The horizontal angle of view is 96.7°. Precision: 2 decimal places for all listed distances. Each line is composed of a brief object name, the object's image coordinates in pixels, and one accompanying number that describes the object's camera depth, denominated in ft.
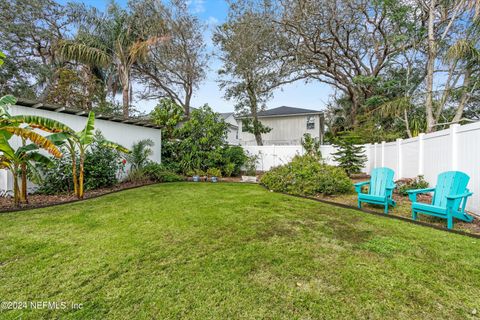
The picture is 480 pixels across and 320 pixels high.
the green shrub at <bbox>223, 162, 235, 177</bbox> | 38.47
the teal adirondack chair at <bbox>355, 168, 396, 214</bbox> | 16.11
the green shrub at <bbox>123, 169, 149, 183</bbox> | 29.68
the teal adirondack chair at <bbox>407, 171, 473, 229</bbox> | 12.26
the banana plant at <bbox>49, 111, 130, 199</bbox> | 18.88
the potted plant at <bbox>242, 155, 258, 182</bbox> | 41.61
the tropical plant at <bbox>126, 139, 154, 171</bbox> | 31.45
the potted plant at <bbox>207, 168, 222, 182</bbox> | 36.70
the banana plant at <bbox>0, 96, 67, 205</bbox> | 15.82
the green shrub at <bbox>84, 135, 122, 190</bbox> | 23.86
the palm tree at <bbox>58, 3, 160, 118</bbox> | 39.88
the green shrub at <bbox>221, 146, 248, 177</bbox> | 38.78
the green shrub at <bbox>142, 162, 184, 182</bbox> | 31.50
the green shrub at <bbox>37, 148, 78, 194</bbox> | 21.97
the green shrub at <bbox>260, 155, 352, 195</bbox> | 22.94
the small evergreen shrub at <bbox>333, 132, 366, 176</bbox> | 34.27
